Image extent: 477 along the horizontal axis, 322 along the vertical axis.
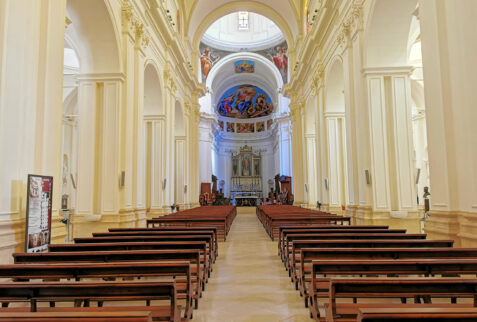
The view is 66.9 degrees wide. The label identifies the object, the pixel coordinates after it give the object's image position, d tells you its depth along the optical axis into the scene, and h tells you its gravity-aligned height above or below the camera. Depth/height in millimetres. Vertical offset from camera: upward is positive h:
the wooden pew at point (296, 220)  8617 -689
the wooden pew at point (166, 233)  5543 -622
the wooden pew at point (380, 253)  3551 -635
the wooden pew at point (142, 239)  4973 -618
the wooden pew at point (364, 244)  4160 -638
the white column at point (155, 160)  12648 +1198
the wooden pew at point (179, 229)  6169 -620
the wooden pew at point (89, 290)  2213 -590
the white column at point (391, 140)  8250 +1133
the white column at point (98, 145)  8234 +1168
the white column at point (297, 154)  18719 +1985
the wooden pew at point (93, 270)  2838 -597
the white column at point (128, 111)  8749 +2084
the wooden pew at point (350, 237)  4875 -650
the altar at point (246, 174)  32628 +1675
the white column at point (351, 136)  9422 +1445
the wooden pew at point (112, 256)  3559 -615
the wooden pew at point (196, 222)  8703 -716
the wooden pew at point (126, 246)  4234 -616
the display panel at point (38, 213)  4355 -212
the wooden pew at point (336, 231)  5546 -646
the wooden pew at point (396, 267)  2799 -613
